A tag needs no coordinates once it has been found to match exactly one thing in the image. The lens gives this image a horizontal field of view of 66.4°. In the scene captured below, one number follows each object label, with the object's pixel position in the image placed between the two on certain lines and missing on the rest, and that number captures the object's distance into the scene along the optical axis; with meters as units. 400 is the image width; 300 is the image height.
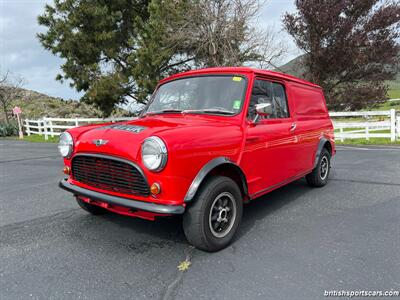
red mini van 2.72
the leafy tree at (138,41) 13.77
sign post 19.48
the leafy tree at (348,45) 18.89
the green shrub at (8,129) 24.09
